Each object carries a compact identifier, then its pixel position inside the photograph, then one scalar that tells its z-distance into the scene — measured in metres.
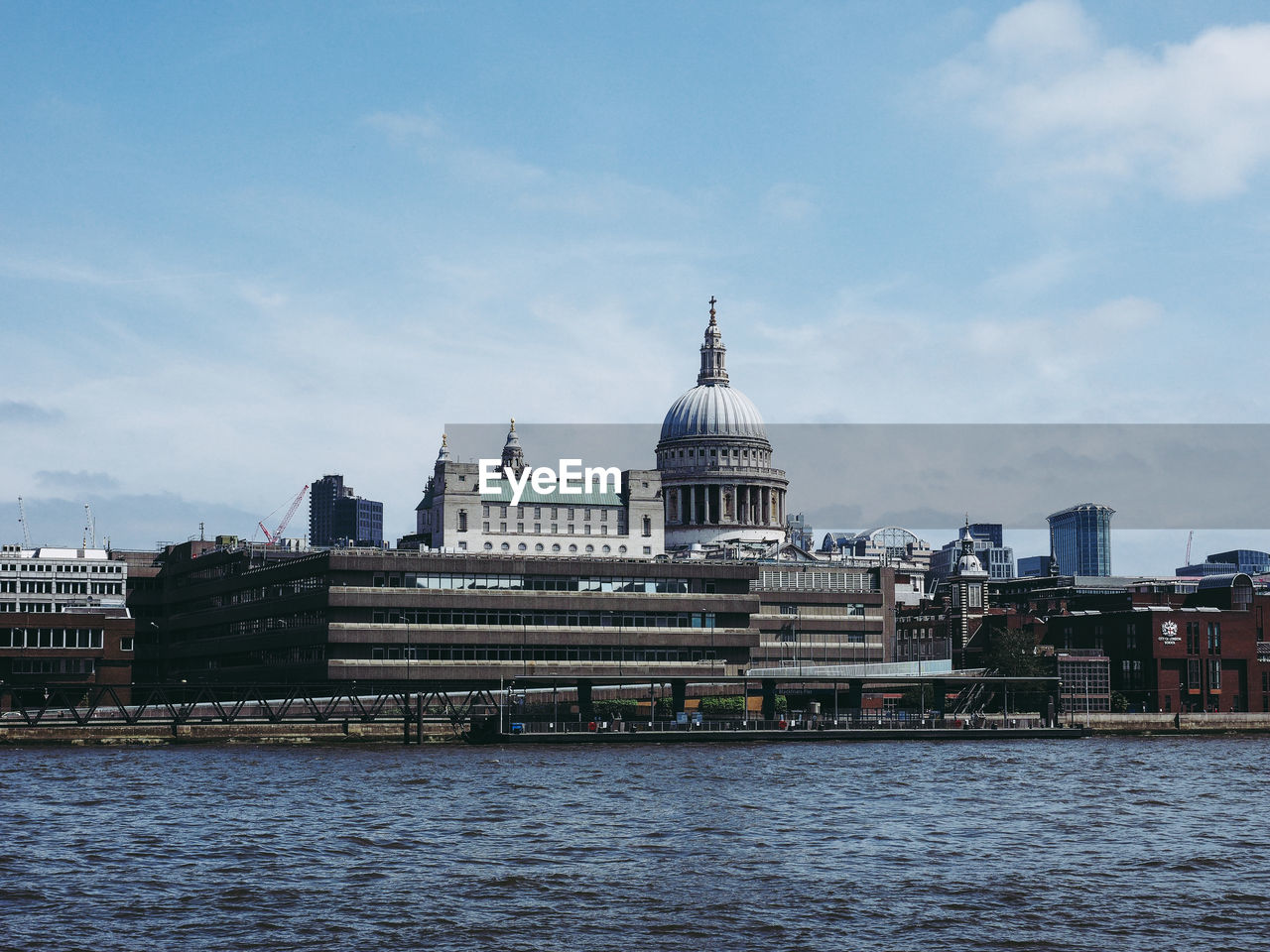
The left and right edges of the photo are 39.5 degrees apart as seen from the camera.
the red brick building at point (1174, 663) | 194.78
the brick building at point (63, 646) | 182.62
